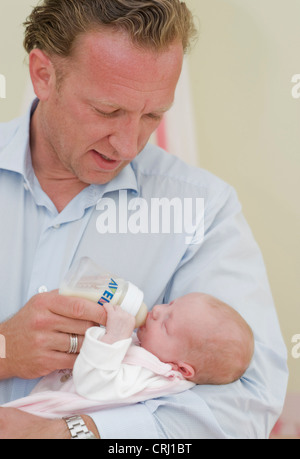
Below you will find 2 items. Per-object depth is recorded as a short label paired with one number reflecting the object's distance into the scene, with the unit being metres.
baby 1.72
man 1.76
